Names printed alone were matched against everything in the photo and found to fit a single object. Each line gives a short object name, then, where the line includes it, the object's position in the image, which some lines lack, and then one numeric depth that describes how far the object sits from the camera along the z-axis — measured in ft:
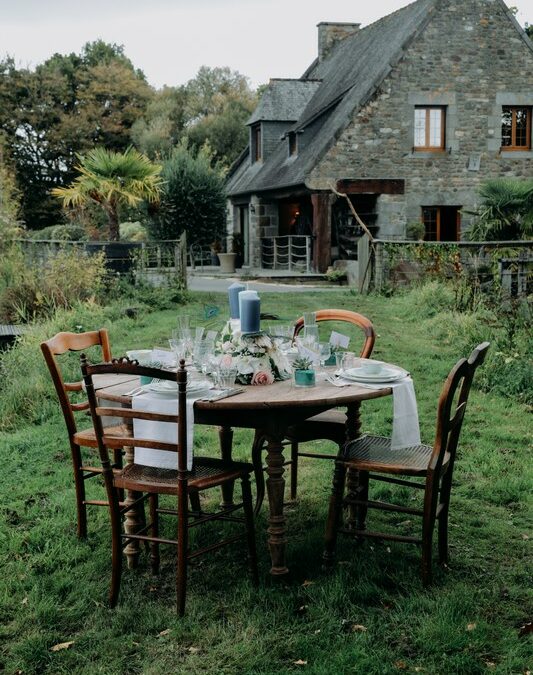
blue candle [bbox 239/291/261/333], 14.33
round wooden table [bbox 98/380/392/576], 13.11
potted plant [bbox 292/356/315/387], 13.92
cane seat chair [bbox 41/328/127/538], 15.06
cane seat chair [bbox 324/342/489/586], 13.30
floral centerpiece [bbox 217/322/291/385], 14.17
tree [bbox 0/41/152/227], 122.11
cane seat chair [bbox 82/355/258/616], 12.41
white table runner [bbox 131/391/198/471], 12.94
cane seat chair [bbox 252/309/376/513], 15.89
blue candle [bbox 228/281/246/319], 15.69
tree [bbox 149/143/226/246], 77.05
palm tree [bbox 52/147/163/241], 51.96
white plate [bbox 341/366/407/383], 14.16
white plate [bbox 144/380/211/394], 13.32
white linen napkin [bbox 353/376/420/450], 14.06
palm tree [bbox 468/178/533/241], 54.44
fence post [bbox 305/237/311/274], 72.74
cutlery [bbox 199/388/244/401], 13.01
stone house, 66.74
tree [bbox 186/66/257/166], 137.08
